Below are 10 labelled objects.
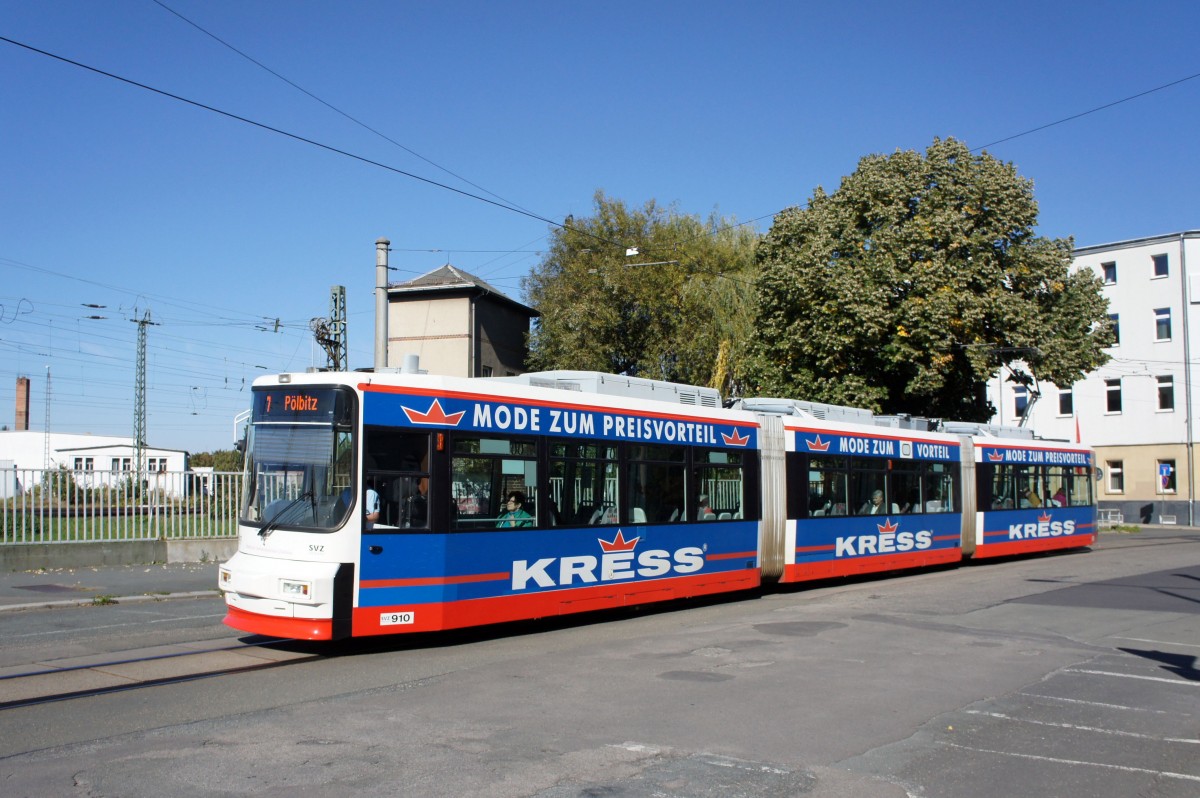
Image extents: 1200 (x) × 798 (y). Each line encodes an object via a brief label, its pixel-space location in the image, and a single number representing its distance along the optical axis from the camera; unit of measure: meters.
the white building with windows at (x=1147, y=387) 50.72
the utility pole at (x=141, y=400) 49.50
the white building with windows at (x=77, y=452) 62.25
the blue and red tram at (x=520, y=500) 10.75
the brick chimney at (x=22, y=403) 79.25
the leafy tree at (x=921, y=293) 30.94
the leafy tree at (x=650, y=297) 40.81
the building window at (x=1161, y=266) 51.81
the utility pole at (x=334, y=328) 31.16
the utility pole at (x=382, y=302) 19.38
